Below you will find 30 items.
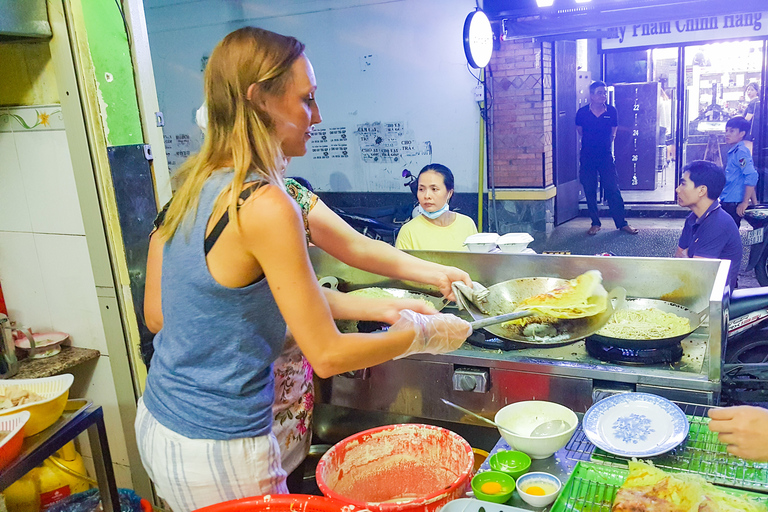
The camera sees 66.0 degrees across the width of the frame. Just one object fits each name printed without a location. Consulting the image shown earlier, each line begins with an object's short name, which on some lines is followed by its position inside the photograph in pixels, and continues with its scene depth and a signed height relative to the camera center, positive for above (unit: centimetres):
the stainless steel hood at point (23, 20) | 229 +59
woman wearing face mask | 393 -57
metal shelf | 198 -97
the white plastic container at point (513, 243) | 328 -61
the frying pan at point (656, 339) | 221 -82
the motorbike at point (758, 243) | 587 -131
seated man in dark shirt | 394 -68
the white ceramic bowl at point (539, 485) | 154 -95
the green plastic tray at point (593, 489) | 149 -95
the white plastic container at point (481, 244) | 326 -60
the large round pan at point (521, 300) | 225 -75
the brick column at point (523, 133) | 763 -4
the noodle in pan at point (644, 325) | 232 -82
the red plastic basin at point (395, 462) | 175 -96
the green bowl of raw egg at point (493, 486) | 155 -94
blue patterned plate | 171 -91
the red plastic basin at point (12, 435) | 190 -84
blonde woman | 139 -34
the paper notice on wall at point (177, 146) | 957 +19
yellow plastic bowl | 210 -83
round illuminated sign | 631 +102
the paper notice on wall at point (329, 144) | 846 +3
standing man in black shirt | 866 -44
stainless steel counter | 213 -92
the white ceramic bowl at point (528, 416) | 182 -91
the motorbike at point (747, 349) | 315 -136
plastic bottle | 258 -142
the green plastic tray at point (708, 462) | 156 -95
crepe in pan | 228 -68
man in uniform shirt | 711 -76
